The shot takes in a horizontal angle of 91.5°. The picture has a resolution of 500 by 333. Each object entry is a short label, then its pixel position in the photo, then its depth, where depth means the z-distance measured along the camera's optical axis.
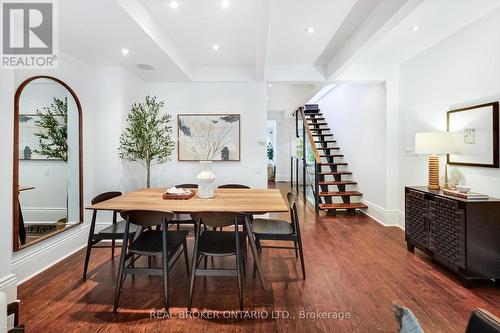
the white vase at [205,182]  2.55
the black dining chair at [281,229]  2.40
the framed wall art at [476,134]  2.53
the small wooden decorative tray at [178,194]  2.58
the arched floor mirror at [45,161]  2.56
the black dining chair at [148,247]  1.99
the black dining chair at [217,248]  1.98
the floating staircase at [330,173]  4.99
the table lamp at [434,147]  2.83
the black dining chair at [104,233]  2.46
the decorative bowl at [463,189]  2.56
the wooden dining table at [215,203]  2.11
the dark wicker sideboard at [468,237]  2.27
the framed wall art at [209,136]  4.38
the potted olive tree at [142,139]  3.57
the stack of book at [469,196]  2.32
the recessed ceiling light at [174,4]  2.51
